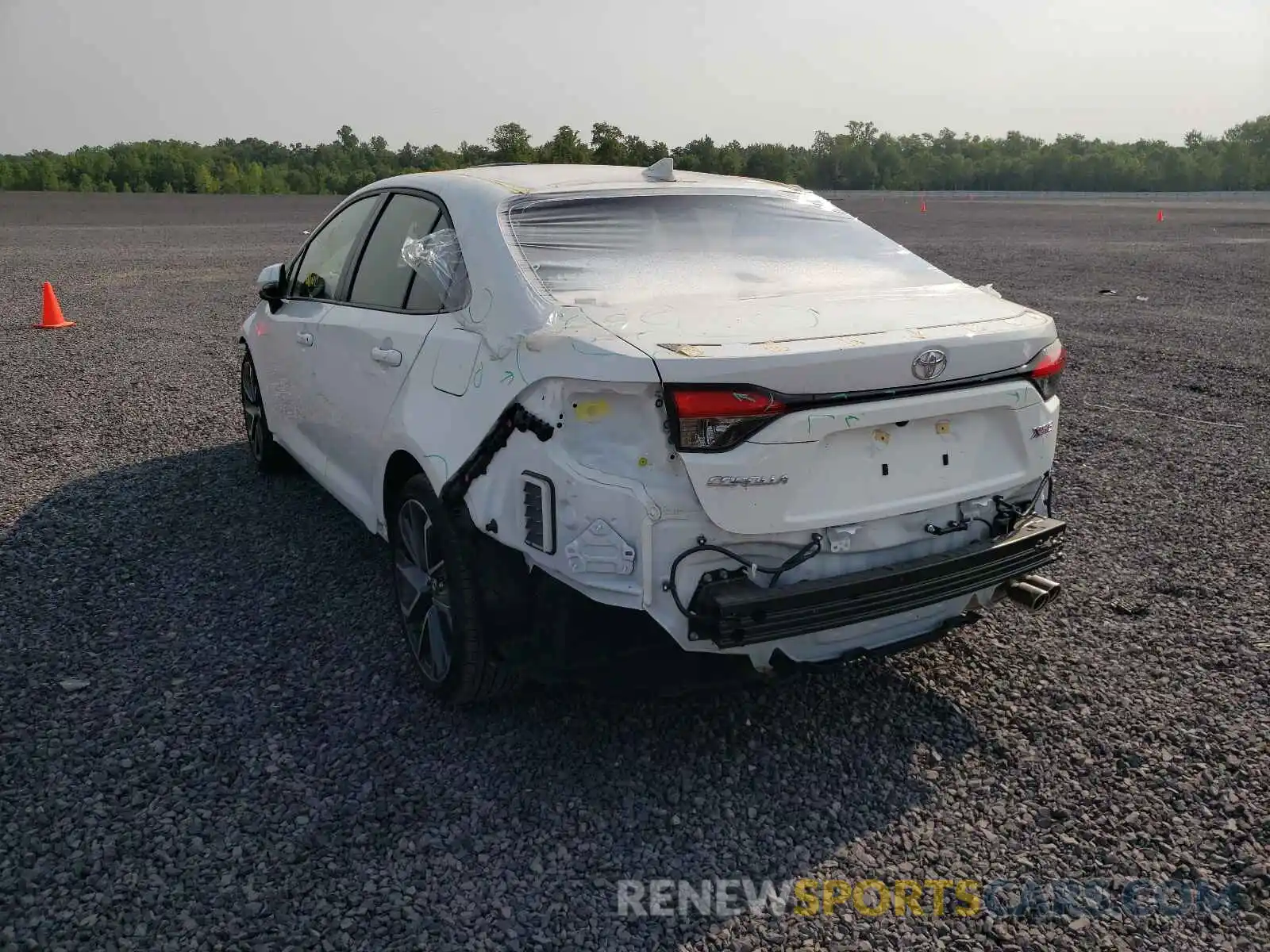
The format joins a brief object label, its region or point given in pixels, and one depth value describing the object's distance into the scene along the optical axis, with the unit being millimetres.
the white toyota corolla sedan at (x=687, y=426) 2691
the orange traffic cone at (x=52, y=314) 11219
